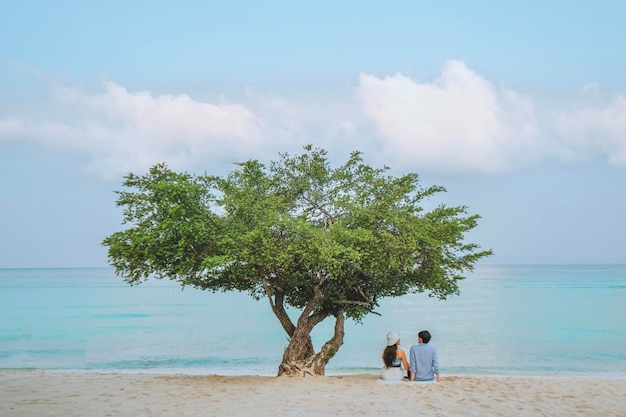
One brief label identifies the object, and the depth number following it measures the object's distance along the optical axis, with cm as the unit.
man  1364
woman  1395
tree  1362
